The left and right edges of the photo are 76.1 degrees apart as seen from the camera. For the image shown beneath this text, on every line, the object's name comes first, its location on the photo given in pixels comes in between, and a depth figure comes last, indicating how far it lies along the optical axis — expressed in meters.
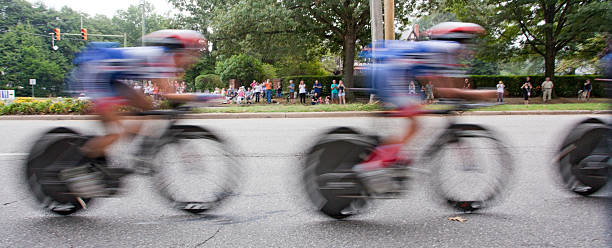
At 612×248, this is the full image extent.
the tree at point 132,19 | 78.94
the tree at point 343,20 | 21.64
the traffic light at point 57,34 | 23.35
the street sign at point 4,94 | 31.65
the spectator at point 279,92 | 25.87
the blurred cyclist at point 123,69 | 3.19
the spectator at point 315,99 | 20.95
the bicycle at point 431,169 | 3.06
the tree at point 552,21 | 20.55
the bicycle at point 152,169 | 3.18
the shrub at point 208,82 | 34.03
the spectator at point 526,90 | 19.61
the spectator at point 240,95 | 22.03
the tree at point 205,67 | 48.28
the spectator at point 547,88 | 21.52
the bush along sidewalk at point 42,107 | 14.51
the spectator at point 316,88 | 21.41
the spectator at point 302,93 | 21.77
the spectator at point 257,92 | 23.48
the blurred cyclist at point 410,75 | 3.09
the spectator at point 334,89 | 20.70
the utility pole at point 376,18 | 14.88
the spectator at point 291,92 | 23.43
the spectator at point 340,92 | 19.79
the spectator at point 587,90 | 21.19
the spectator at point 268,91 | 22.75
